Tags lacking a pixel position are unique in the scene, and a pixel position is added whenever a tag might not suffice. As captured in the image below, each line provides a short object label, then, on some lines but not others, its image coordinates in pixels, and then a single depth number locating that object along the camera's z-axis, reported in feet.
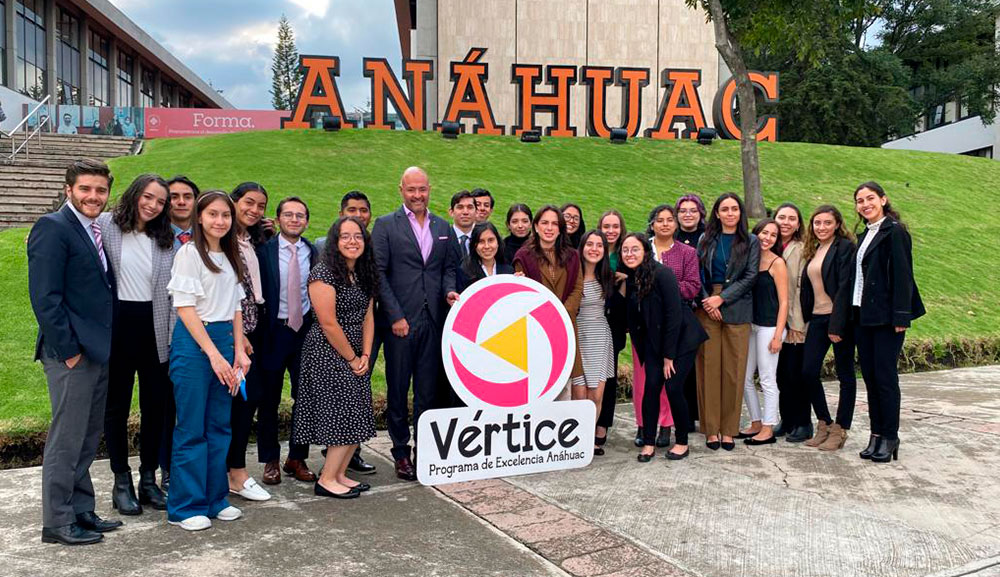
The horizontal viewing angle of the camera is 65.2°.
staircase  48.80
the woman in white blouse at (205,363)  13.93
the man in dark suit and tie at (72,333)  13.01
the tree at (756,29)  52.39
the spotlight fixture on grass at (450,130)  66.90
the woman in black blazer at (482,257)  18.22
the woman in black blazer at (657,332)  18.52
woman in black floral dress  15.51
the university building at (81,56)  121.70
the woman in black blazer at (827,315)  19.43
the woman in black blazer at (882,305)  18.26
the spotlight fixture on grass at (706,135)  72.08
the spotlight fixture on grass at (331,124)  66.13
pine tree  265.95
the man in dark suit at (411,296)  17.38
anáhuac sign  71.51
